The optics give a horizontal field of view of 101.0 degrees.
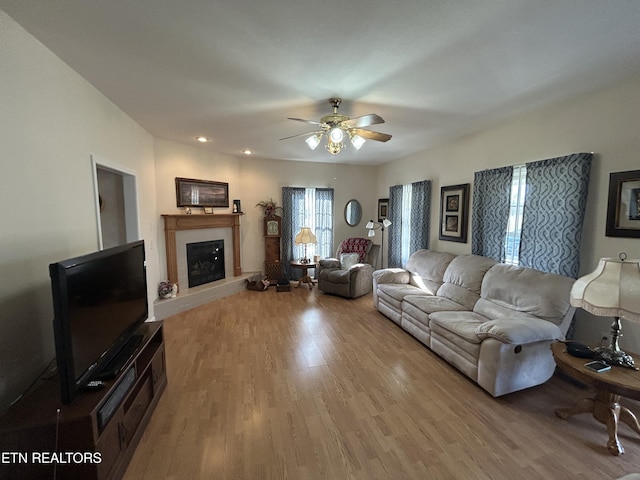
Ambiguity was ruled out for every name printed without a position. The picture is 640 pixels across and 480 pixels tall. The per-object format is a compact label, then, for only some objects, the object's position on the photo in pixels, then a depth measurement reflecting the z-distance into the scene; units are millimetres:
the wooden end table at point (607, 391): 1601
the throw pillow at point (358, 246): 5402
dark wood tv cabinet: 1219
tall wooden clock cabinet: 5539
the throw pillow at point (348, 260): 5219
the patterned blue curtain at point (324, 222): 5883
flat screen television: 1259
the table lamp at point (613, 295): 1628
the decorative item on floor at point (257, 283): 5217
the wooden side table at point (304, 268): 5305
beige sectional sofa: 2176
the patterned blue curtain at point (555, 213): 2414
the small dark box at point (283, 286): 5221
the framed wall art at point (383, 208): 5798
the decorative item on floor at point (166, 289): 3992
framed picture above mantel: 4338
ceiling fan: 2432
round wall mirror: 6094
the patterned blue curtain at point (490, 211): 3117
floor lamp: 5172
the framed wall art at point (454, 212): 3738
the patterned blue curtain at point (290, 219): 5586
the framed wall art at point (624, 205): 2117
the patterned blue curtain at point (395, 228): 5168
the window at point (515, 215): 2988
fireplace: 4570
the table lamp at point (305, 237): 5277
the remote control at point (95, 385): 1443
